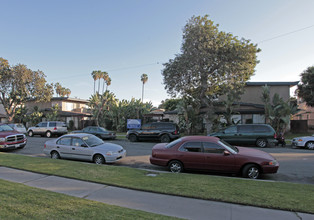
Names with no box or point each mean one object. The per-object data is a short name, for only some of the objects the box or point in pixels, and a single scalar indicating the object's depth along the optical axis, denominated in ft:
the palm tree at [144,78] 189.57
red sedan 21.77
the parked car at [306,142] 41.83
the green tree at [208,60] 62.23
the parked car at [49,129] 70.64
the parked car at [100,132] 61.31
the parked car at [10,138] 37.58
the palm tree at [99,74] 172.35
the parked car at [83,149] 28.02
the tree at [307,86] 78.06
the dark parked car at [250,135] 45.01
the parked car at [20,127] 76.15
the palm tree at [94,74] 172.44
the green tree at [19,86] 101.95
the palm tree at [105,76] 175.13
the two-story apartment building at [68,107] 109.81
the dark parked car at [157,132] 54.13
